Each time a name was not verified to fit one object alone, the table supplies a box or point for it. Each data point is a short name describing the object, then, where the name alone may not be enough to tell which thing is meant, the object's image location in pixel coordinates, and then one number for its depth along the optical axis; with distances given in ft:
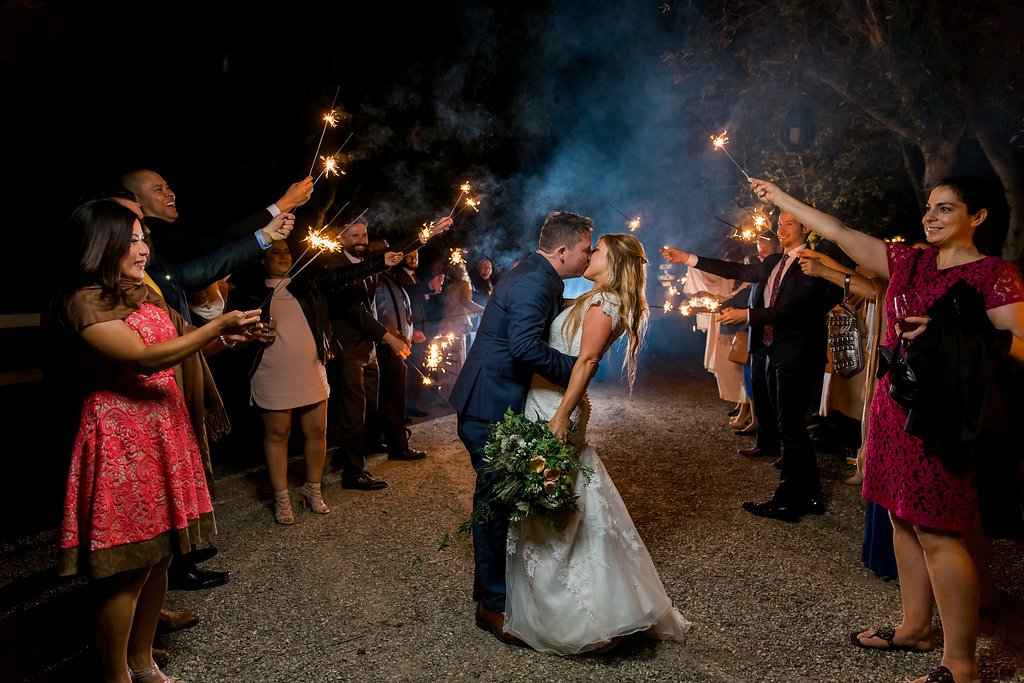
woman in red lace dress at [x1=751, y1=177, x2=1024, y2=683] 9.96
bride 11.14
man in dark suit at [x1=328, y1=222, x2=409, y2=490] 20.65
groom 11.94
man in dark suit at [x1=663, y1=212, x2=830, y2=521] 18.17
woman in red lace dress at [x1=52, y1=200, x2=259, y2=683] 9.09
